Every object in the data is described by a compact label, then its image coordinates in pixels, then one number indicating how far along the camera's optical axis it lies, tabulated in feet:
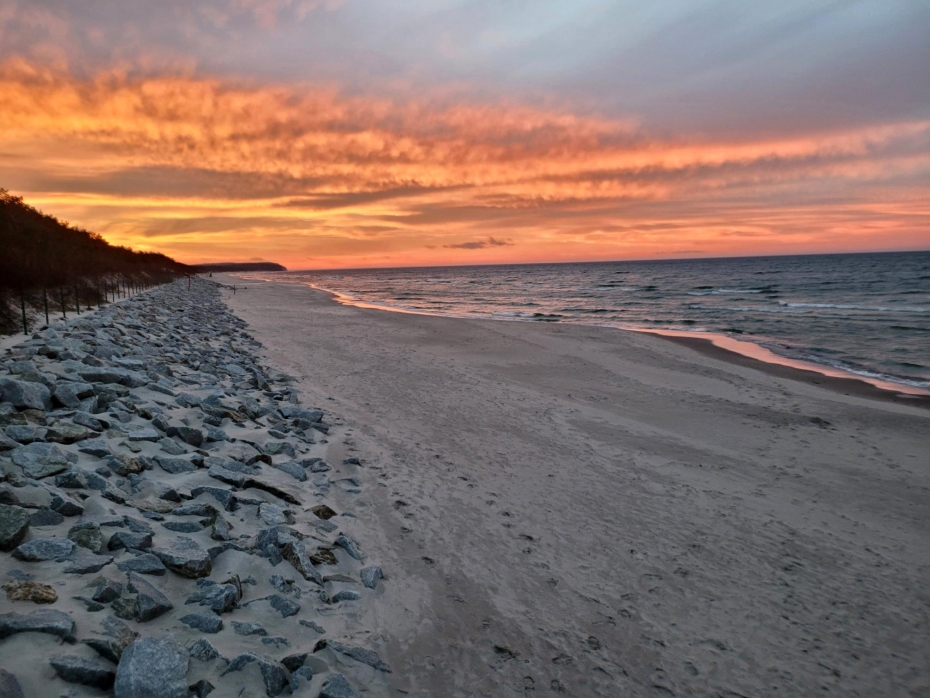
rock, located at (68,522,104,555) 11.19
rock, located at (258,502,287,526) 15.55
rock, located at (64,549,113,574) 10.28
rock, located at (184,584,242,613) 10.80
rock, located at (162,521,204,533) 13.42
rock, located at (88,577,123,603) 9.64
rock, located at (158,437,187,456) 18.29
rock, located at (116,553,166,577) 10.90
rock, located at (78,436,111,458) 15.94
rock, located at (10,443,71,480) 13.47
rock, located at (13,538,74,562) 10.23
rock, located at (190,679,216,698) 8.51
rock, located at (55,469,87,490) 13.29
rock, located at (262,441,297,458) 21.85
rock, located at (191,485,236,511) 15.59
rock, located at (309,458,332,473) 21.59
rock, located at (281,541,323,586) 13.46
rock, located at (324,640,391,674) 11.15
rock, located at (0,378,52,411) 17.34
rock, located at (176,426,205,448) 20.06
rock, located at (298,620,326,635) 11.65
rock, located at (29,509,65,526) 11.43
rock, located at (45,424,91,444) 15.94
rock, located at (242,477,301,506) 17.52
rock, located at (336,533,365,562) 15.53
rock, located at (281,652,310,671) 10.02
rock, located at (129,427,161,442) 18.29
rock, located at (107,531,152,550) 11.66
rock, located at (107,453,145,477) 15.46
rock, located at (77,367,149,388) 23.25
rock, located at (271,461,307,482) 20.15
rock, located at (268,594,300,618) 11.72
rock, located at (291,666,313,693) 9.63
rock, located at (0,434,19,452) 13.93
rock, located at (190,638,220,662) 9.24
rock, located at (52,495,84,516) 12.06
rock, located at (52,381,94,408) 18.98
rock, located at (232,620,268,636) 10.55
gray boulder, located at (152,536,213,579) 11.56
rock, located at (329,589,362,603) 13.19
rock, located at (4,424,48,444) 14.98
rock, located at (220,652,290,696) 9.28
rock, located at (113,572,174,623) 9.64
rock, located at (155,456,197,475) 17.04
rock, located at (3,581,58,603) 9.03
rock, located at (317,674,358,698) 9.57
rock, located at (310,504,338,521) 17.39
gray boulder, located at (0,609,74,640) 8.17
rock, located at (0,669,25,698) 6.94
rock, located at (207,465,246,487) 17.28
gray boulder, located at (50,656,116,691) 7.66
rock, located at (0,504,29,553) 10.30
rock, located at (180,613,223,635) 10.11
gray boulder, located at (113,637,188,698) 7.78
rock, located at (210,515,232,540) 13.57
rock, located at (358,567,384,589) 14.29
